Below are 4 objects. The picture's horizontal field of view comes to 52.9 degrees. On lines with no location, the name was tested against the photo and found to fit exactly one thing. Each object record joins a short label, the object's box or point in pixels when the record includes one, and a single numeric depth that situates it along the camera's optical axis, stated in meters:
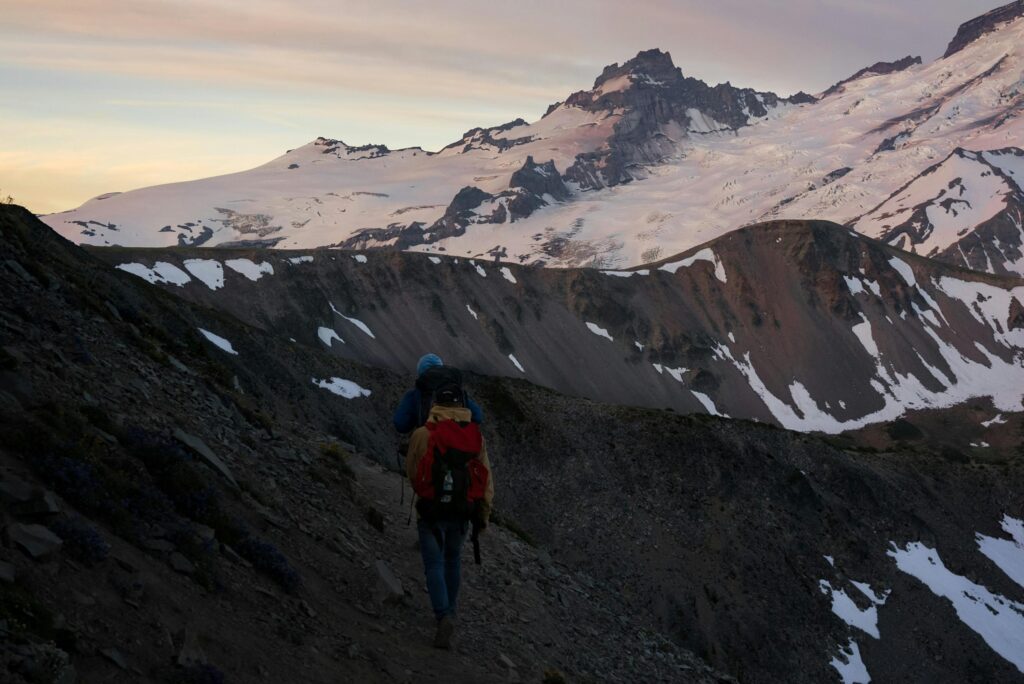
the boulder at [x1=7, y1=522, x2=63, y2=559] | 11.13
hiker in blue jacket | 15.85
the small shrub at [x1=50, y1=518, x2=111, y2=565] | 11.73
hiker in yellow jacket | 15.01
